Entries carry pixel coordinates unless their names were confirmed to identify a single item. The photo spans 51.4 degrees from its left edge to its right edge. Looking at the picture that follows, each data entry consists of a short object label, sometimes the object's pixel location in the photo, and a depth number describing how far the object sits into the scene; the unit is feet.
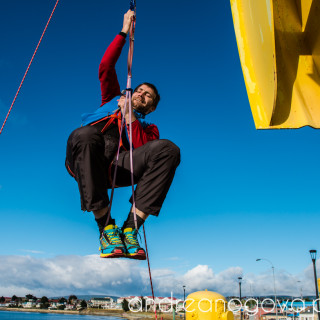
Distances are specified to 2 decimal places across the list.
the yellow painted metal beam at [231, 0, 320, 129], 7.05
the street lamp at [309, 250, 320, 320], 54.48
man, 10.26
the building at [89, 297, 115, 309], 606.22
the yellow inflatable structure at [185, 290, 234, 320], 11.44
